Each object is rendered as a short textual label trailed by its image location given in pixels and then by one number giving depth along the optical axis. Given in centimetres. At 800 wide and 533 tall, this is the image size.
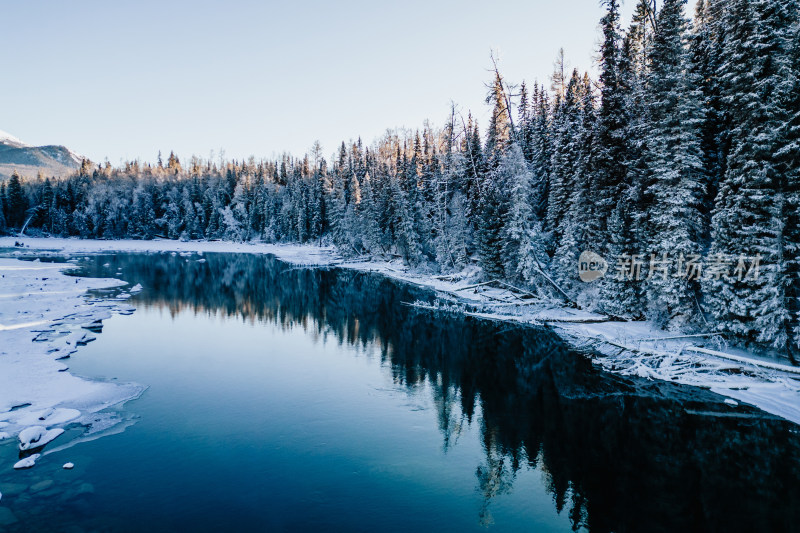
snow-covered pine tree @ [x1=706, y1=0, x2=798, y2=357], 1970
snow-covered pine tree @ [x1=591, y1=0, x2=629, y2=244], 2992
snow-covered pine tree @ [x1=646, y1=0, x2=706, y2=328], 2409
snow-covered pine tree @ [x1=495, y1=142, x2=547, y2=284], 3612
